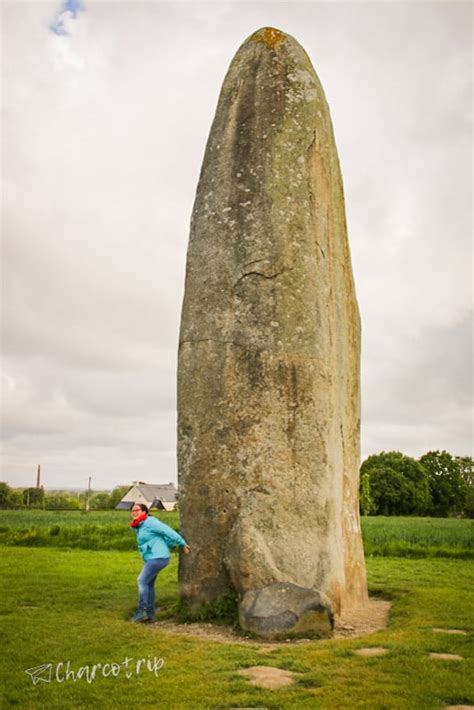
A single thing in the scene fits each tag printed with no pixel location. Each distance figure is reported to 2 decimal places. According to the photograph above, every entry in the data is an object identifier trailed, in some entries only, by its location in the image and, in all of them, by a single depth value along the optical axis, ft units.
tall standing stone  29.19
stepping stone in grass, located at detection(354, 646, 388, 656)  22.97
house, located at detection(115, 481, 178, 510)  244.32
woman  29.68
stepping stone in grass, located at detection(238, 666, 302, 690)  19.20
